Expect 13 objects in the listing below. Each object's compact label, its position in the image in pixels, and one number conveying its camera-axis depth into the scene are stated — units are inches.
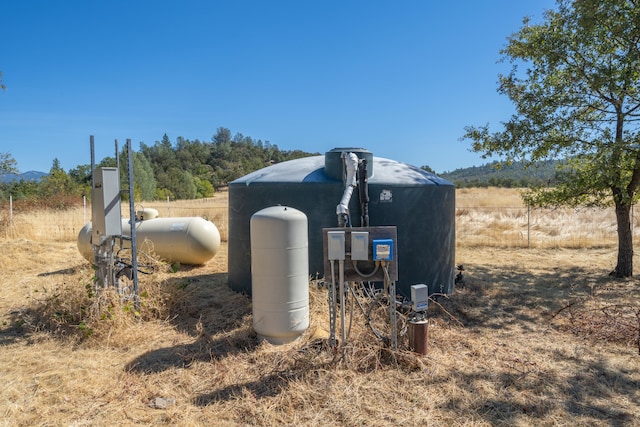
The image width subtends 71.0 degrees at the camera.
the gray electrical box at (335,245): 181.5
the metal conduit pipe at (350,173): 227.8
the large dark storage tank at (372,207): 270.8
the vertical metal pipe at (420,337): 187.1
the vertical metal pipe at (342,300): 183.5
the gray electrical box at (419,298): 184.1
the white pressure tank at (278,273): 204.7
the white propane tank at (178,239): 399.2
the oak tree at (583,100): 313.3
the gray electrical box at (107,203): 246.5
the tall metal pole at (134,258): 239.1
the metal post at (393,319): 183.5
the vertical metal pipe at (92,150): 243.8
